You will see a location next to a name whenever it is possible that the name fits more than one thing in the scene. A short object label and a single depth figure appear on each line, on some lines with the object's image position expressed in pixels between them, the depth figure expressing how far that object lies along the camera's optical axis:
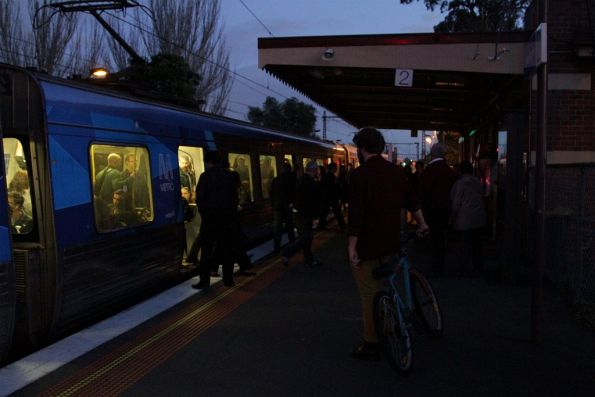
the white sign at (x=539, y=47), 4.85
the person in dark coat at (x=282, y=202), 10.36
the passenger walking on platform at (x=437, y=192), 8.48
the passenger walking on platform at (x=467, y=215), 8.14
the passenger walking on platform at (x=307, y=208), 9.11
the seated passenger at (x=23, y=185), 5.39
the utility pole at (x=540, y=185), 4.91
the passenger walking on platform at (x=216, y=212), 7.51
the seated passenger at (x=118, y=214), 6.54
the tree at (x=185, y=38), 29.84
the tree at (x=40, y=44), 26.48
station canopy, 8.67
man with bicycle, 4.59
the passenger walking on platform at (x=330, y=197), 14.42
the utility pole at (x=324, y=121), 59.64
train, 5.29
